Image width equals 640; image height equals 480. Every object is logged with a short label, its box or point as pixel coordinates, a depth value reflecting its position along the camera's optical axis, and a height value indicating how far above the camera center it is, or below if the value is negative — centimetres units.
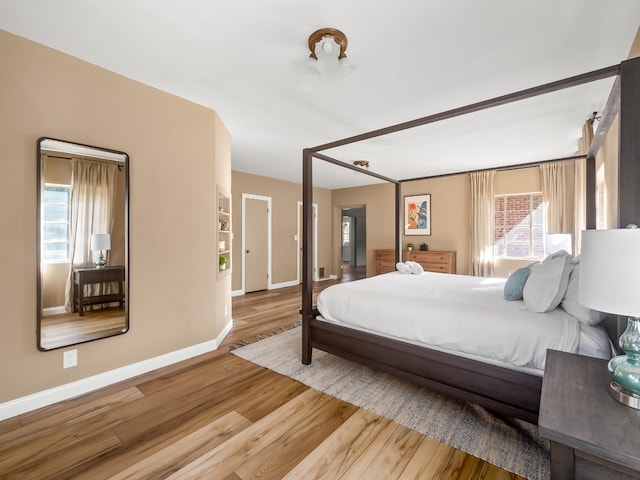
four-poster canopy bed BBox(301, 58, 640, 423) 122 -78
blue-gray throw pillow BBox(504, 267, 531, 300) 214 -33
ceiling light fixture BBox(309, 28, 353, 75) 184 +126
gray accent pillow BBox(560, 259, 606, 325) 164 -40
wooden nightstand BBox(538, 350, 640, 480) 78 -55
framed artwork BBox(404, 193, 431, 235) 640 +60
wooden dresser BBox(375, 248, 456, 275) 585 -40
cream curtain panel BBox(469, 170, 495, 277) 556 +37
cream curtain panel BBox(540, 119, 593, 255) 459 +73
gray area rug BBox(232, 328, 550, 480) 161 -119
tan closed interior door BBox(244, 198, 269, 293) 599 -10
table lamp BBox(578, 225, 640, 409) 88 -15
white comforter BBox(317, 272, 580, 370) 167 -53
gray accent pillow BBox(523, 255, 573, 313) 181 -29
